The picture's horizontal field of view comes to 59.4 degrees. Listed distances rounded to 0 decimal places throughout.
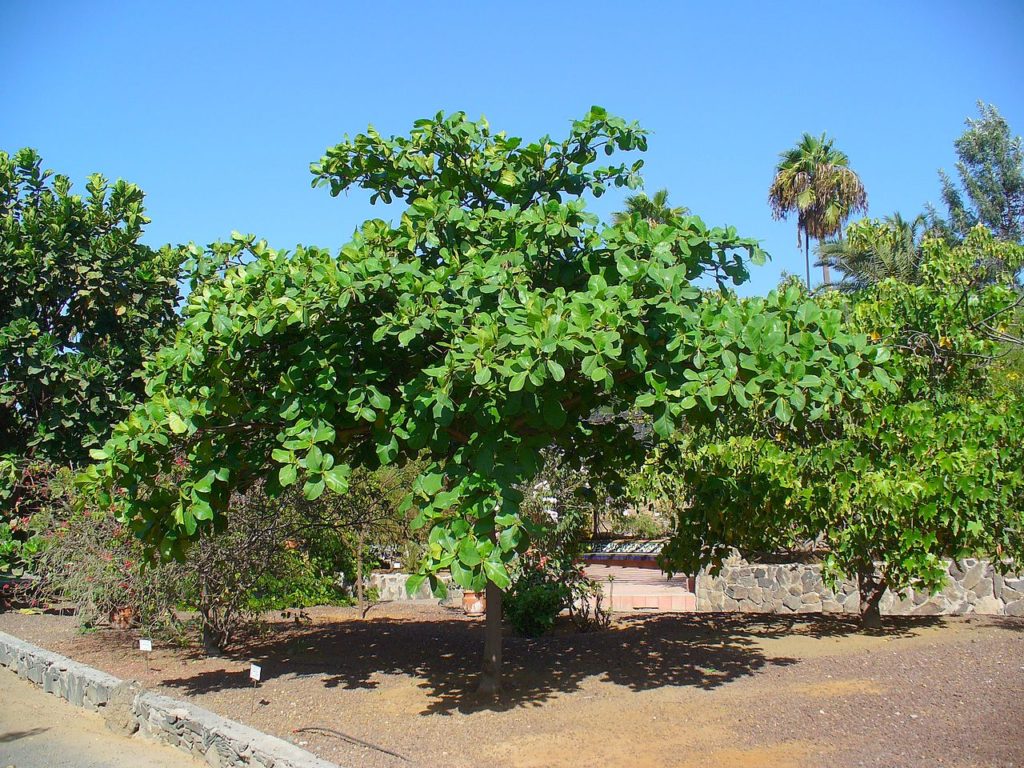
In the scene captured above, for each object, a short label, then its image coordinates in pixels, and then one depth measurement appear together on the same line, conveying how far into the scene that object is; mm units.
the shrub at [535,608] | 10547
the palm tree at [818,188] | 27625
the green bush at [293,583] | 10023
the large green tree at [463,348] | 5535
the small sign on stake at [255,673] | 7684
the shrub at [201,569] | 9516
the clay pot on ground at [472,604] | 13715
